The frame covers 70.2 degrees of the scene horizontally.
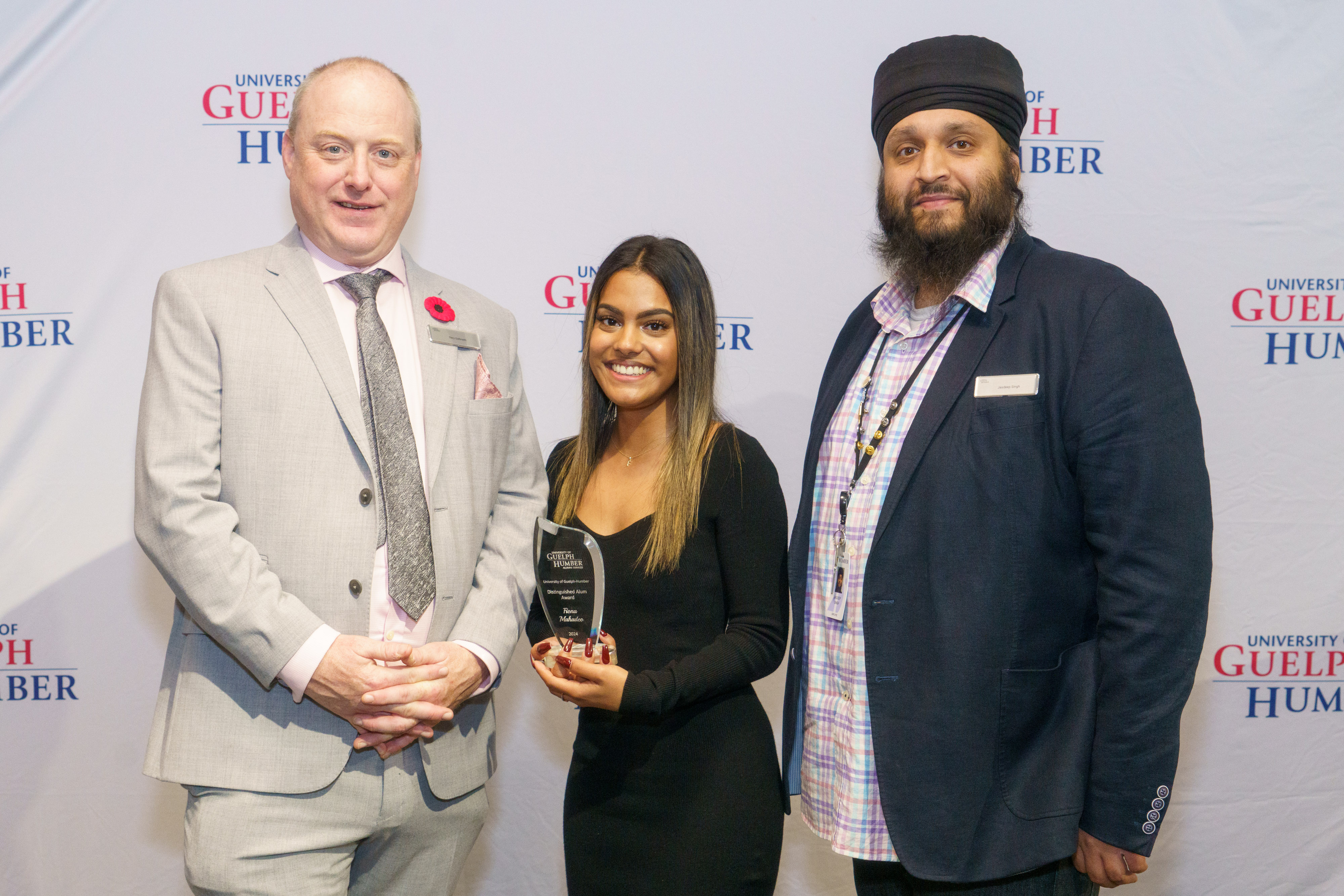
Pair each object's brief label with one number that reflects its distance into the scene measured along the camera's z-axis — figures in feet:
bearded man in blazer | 5.11
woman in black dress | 6.10
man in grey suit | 5.37
